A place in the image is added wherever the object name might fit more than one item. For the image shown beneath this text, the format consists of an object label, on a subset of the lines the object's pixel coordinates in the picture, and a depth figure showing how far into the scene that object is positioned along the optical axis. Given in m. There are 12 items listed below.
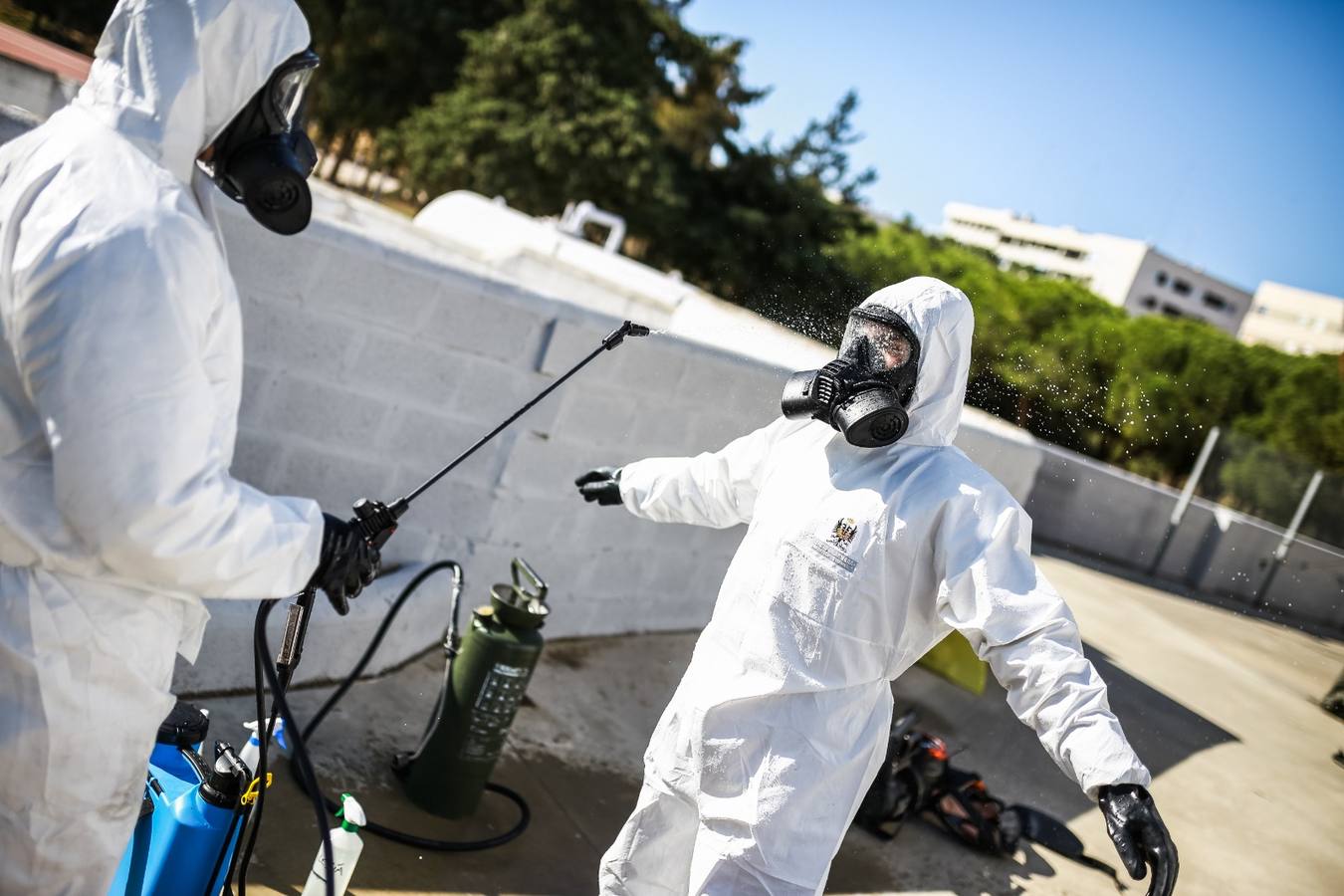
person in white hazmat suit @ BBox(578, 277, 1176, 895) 2.09
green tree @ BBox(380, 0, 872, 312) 23.30
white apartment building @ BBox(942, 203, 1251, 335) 69.88
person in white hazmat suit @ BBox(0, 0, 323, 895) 1.42
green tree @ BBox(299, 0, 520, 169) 25.22
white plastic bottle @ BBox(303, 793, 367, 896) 2.29
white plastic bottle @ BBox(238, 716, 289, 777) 2.19
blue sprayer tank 2.02
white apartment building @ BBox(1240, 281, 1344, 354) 67.12
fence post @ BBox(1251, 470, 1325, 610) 13.09
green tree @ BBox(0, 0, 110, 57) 23.86
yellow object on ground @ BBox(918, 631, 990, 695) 5.86
